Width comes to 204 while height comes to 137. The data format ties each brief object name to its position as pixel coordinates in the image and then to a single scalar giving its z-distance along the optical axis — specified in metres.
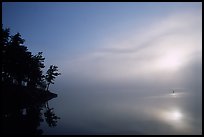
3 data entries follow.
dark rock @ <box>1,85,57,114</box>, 34.17
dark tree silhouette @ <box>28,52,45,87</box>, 48.33
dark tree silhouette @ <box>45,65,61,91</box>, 65.69
